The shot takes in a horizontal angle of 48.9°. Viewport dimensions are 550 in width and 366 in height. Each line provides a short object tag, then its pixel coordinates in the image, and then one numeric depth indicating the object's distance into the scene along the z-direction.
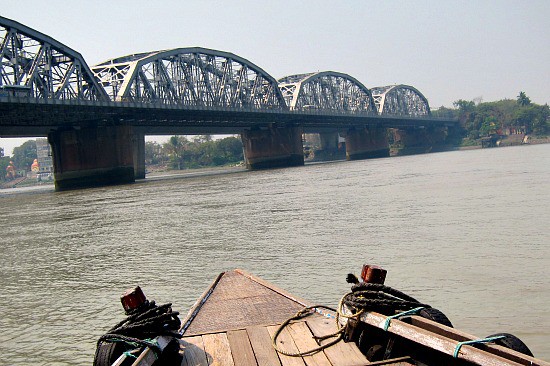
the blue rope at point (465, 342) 5.27
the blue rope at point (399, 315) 6.44
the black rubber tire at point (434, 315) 6.83
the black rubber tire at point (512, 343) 5.82
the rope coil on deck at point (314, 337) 6.81
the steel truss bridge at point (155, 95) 71.62
